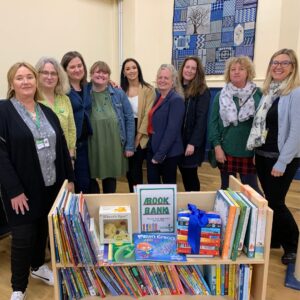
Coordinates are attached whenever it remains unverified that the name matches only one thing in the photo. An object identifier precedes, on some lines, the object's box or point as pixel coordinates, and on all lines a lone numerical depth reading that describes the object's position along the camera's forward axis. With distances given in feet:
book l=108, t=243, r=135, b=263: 4.49
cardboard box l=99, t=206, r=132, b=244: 4.79
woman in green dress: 7.78
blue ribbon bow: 4.43
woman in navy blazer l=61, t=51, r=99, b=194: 7.35
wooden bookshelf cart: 4.42
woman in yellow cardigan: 6.57
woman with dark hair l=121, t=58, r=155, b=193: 8.41
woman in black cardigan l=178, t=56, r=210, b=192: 8.11
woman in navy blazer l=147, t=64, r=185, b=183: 7.77
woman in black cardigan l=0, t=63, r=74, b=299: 5.06
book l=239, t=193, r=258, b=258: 4.34
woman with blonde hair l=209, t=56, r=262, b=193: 7.13
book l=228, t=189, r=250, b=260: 4.33
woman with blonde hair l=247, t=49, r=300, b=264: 6.01
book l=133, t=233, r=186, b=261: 4.44
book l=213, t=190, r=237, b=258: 4.35
